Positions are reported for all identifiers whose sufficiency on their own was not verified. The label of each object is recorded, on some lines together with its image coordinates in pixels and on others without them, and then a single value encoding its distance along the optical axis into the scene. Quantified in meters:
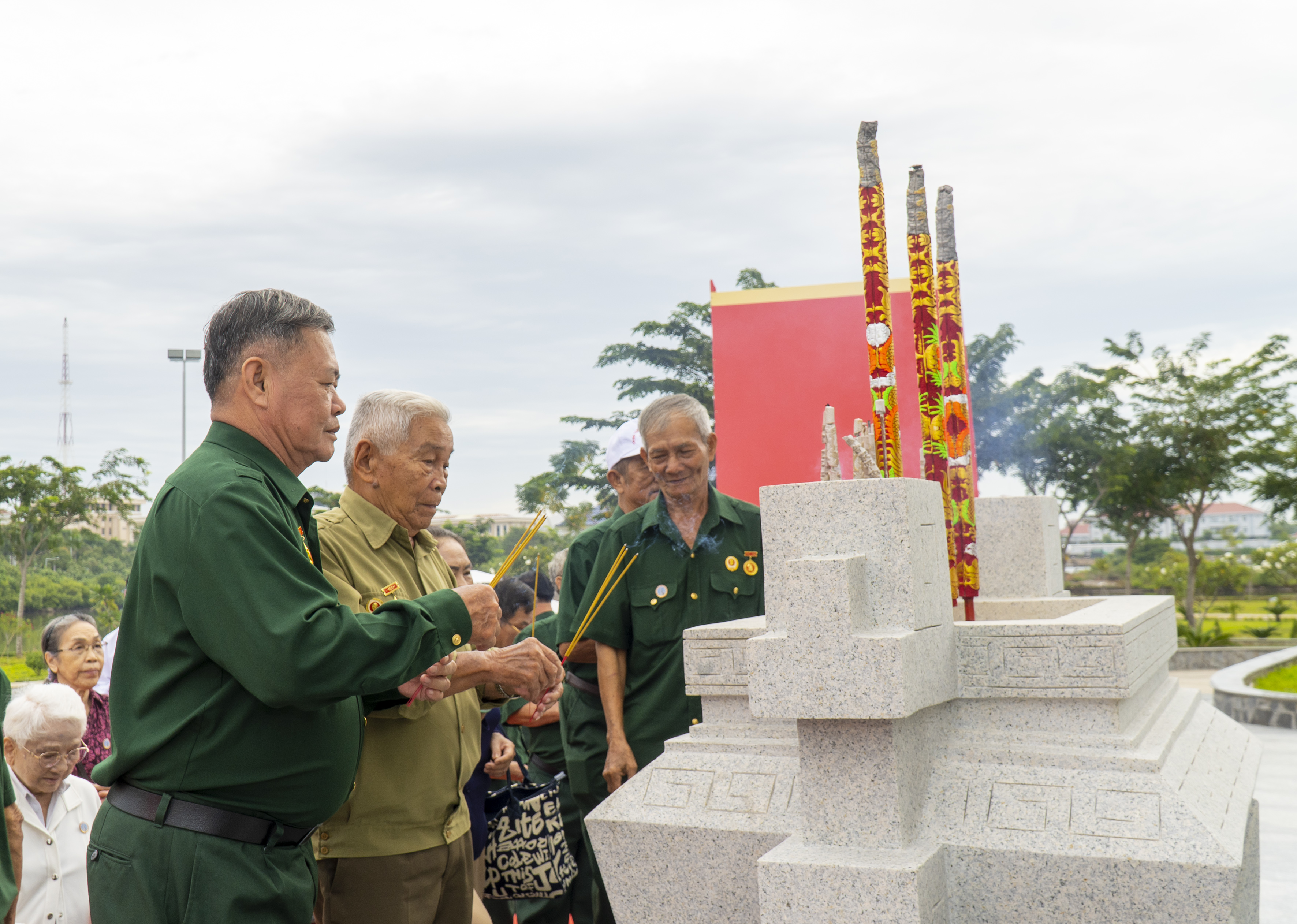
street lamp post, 16.80
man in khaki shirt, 2.44
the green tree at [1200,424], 20.09
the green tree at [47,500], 18.94
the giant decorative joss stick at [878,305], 3.03
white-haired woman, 3.28
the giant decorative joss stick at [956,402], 3.59
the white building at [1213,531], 27.92
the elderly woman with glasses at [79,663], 4.71
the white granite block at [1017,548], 4.61
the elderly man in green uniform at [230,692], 1.77
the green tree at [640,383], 23.34
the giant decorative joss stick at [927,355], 3.40
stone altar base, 2.45
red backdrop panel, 6.71
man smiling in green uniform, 3.60
